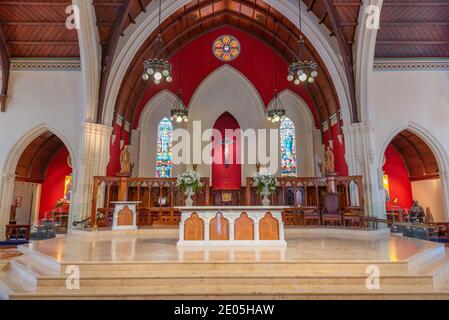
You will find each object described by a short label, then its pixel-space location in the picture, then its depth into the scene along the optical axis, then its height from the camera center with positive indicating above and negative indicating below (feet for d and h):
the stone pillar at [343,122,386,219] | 30.58 +4.10
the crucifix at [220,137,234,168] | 45.91 +8.24
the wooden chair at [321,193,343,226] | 28.66 -0.97
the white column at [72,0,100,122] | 30.07 +16.89
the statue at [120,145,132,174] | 28.74 +3.99
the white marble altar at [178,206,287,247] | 19.40 -1.98
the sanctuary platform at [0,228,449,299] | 11.62 -3.70
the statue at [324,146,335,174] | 31.96 +4.31
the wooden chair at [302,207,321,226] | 28.91 -1.99
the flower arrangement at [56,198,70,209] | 44.93 -0.87
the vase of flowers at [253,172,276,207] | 23.49 +1.42
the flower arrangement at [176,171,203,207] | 22.85 +1.44
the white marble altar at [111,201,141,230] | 26.32 -1.52
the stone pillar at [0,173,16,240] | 34.17 +0.10
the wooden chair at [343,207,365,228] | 26.43 -1.95
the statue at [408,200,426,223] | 39.55 -2.37
